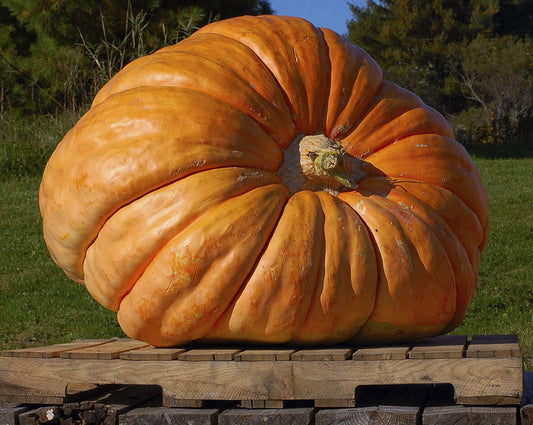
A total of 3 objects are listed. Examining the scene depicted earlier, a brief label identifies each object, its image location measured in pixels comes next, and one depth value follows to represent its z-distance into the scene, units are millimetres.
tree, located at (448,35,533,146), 16312
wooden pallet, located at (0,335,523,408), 2320
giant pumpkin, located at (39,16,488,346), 2508
